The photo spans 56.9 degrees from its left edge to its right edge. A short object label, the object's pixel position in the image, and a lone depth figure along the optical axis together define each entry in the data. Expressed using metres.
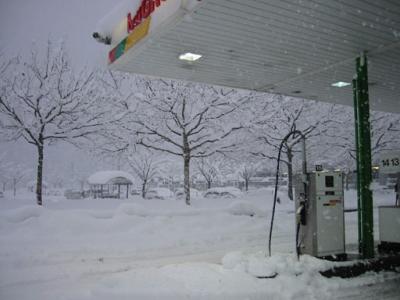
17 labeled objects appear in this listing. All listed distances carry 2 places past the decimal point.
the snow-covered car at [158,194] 45.70
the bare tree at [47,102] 18.39
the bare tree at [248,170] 54.59
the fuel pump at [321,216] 7.16
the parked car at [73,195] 46.51
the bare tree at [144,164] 43.78
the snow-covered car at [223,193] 39.59
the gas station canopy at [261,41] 5.92
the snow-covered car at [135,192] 63.36
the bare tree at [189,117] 18.83
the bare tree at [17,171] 73.50
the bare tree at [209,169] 49.96
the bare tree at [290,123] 23.81
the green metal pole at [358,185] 7.91
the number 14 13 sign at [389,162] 8.35
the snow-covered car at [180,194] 43.08
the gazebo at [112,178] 41.34
